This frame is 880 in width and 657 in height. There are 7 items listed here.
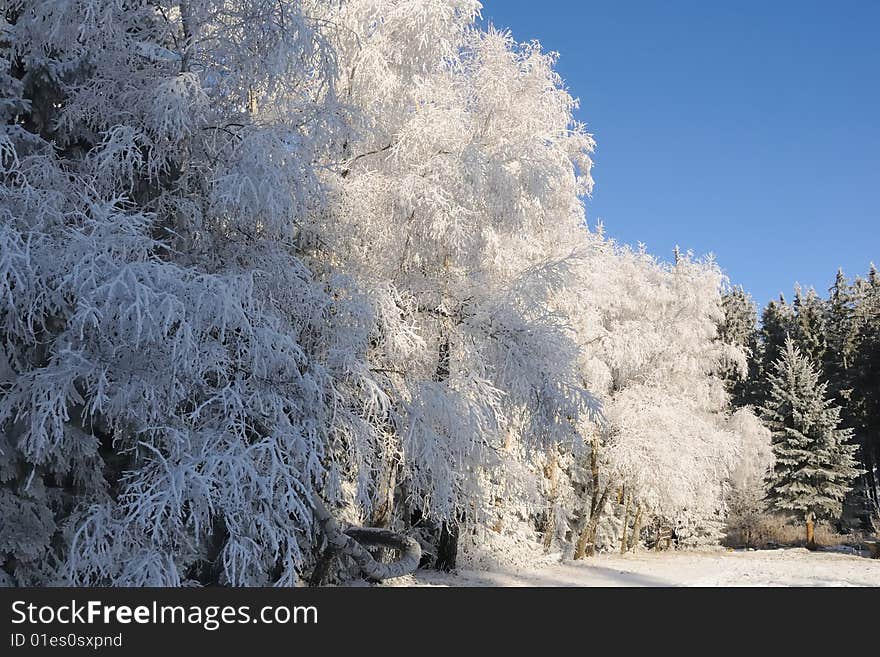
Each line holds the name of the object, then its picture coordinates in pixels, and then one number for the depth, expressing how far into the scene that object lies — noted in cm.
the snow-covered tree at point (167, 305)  504
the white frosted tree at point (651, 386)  1528
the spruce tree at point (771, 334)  3406
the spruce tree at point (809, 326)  3288
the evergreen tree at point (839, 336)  3073
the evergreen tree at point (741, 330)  3406
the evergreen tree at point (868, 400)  2750
